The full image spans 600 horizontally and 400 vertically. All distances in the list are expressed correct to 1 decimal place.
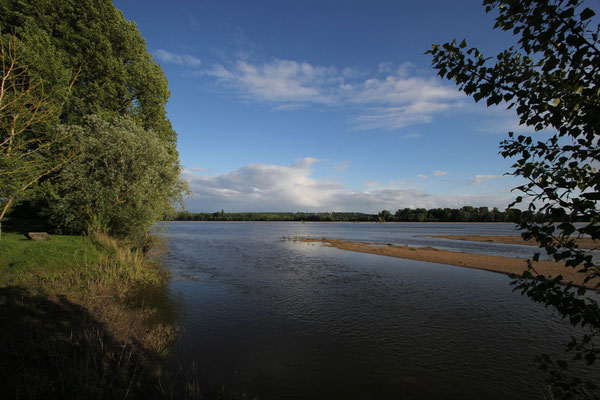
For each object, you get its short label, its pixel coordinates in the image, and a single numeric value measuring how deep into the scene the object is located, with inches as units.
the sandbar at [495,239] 2318.4
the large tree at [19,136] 474.9
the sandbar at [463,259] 1066.2
